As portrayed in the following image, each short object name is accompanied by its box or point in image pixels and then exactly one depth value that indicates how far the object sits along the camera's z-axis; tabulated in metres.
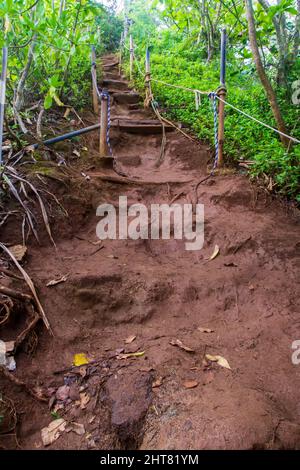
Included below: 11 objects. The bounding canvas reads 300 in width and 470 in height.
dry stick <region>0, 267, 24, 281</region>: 2.54
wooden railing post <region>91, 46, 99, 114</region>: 7.00
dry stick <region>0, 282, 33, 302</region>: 2.35
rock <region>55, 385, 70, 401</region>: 2.04
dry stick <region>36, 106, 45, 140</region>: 4.59
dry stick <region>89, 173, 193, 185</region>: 4.40
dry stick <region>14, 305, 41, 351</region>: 2.22
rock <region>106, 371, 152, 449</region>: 1.81
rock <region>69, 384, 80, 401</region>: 2.04
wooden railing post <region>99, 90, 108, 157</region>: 4.68
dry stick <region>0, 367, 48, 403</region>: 1.99
